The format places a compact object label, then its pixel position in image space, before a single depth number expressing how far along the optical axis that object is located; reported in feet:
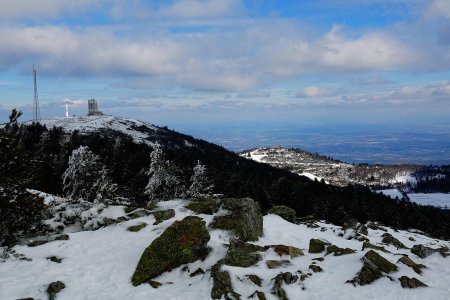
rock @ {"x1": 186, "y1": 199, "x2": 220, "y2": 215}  95.63
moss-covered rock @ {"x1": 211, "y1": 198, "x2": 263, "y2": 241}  83.97
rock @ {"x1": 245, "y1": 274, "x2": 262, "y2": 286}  60.23
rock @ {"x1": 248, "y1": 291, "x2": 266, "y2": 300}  55.29
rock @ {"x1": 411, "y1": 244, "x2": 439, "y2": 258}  76.59
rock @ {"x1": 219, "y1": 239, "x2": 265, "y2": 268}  66.21
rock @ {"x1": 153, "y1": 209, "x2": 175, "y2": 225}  94.02
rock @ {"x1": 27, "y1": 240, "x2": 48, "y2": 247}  77.87
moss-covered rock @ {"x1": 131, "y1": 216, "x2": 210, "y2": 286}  64.59
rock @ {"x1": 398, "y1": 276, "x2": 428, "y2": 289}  58.08
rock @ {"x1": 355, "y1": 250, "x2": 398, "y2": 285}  60.18
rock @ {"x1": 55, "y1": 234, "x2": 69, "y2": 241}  81.85
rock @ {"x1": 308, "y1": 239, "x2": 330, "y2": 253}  78.69
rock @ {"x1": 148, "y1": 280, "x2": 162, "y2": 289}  60.81
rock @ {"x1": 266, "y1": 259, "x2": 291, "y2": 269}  67.26
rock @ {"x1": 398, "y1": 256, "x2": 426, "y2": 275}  65.07
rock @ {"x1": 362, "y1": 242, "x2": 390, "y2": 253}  85.62
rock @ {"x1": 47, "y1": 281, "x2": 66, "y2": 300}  55.72
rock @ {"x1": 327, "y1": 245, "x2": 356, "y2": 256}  73.63
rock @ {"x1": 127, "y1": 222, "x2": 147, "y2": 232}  87.20
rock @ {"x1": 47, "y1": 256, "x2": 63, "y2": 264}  69.04
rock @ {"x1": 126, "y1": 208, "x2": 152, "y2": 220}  99.04
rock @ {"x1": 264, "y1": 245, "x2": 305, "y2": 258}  73.92
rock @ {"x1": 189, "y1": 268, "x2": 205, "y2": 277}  63.82
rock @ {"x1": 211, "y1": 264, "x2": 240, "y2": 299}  55.83
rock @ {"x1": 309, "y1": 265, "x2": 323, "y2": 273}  65.10
